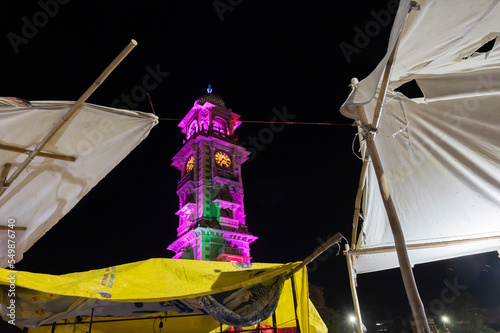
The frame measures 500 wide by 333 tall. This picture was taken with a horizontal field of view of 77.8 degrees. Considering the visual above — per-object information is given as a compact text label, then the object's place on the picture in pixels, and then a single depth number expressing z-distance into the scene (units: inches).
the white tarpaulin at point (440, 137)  116.0
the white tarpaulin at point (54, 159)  143.1
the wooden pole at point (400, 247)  113.3
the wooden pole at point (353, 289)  234.6
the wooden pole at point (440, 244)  230.2
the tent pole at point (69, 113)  122.4
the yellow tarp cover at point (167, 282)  152.4
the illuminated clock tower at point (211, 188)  1234.0
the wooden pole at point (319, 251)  160.4
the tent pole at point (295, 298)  200.5
